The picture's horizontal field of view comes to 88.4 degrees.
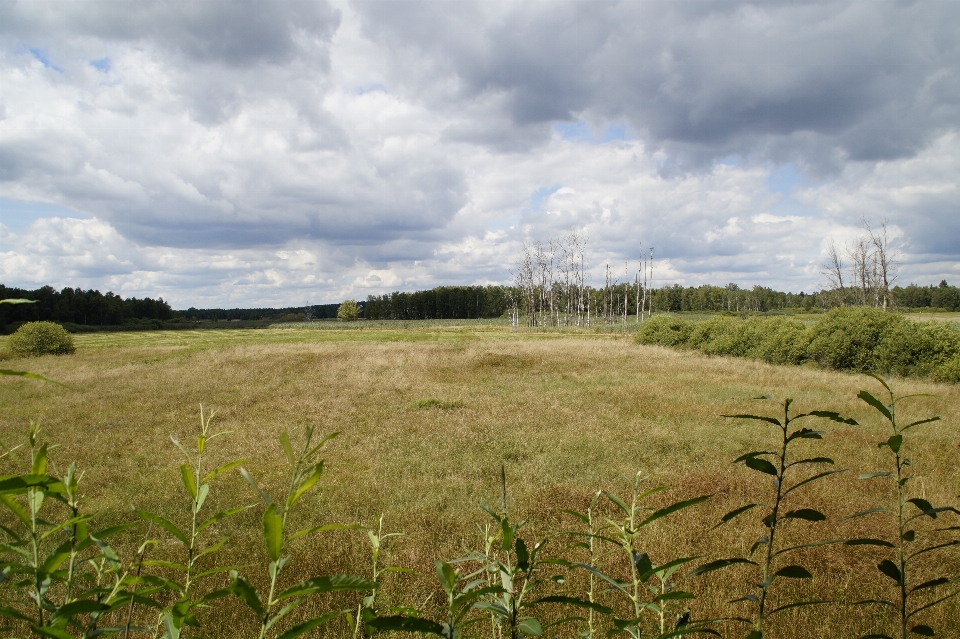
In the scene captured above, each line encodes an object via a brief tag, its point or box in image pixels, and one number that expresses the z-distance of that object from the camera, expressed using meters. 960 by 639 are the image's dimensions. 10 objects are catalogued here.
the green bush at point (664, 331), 35.19
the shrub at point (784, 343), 24.30
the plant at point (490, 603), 1.07
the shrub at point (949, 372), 18.02
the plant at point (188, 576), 1.21
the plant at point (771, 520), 1.34
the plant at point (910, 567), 1.48
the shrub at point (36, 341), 33.47
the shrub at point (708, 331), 31.05
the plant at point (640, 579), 1.33
